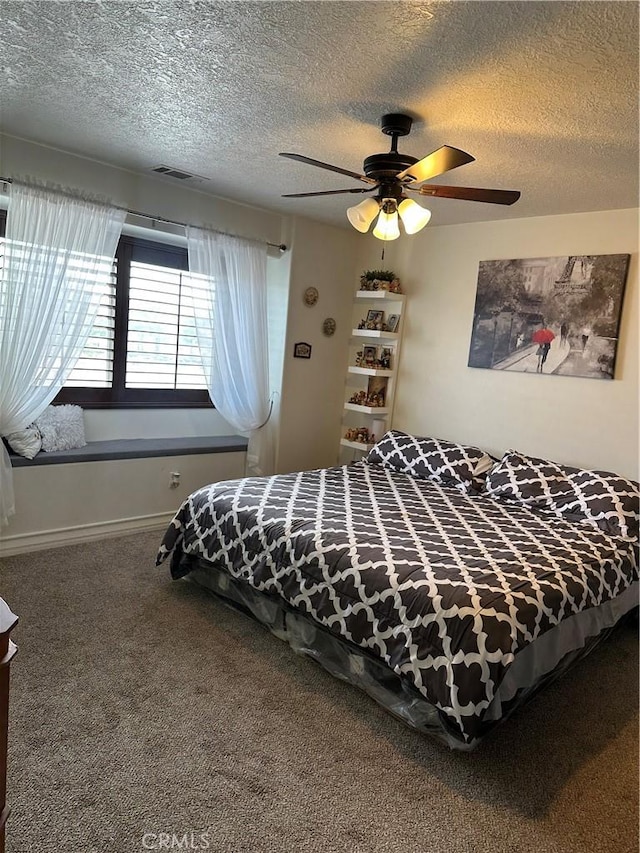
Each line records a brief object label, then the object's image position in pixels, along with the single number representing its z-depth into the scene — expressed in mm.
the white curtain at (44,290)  3312
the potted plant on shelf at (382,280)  4723
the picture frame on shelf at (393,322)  4828
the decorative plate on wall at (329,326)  4914
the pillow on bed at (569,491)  3221
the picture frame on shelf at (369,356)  4855
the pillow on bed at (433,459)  3941
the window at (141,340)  4125
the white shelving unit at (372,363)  4773
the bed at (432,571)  2158
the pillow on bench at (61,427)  3771
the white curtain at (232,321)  4219
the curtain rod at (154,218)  3797
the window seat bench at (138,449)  3668
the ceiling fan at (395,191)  2406
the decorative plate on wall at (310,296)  4715
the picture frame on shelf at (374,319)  4836
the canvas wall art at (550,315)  3676
